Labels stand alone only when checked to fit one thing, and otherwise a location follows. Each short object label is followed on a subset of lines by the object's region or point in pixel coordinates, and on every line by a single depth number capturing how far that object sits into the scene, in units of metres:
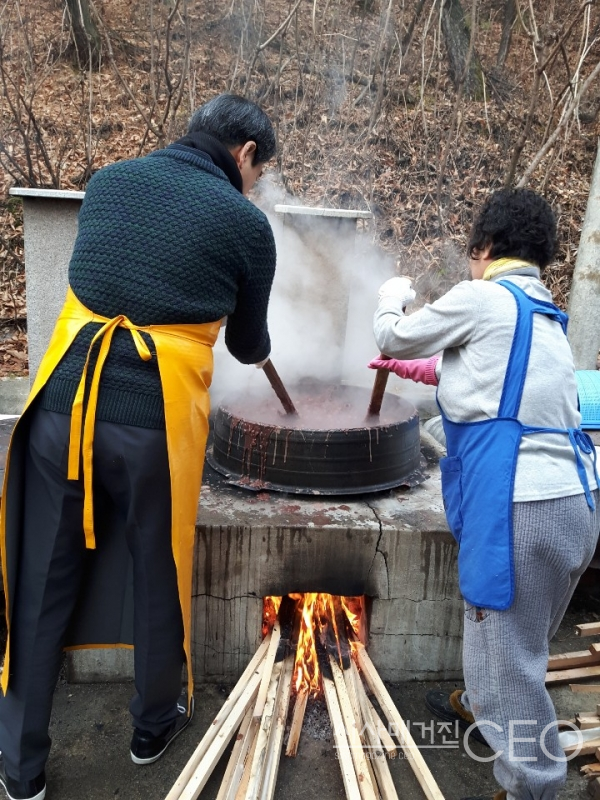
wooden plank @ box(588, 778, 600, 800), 2.59
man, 2.20
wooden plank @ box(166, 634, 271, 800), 2.42
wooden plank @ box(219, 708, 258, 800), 2.41
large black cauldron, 3.34
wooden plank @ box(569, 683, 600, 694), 3.21
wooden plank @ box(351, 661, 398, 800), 2.43
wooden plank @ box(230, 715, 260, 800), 2.43
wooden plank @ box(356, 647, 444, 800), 2.42
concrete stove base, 3.14
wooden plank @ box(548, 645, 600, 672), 3.33
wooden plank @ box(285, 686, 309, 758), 2.81
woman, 2.11
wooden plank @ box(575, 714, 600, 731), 2.90
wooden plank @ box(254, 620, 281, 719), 2.79
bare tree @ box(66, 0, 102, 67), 8.51
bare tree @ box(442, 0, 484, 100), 9.70
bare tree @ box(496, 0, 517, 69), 9.77
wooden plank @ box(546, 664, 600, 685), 3.25
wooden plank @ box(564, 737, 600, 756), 2.80
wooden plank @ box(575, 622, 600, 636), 3.34
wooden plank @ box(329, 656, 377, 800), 2.42
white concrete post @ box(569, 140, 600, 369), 5.00
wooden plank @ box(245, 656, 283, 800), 2.40
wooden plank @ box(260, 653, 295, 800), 2.48
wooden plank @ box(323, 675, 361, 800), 2.41
